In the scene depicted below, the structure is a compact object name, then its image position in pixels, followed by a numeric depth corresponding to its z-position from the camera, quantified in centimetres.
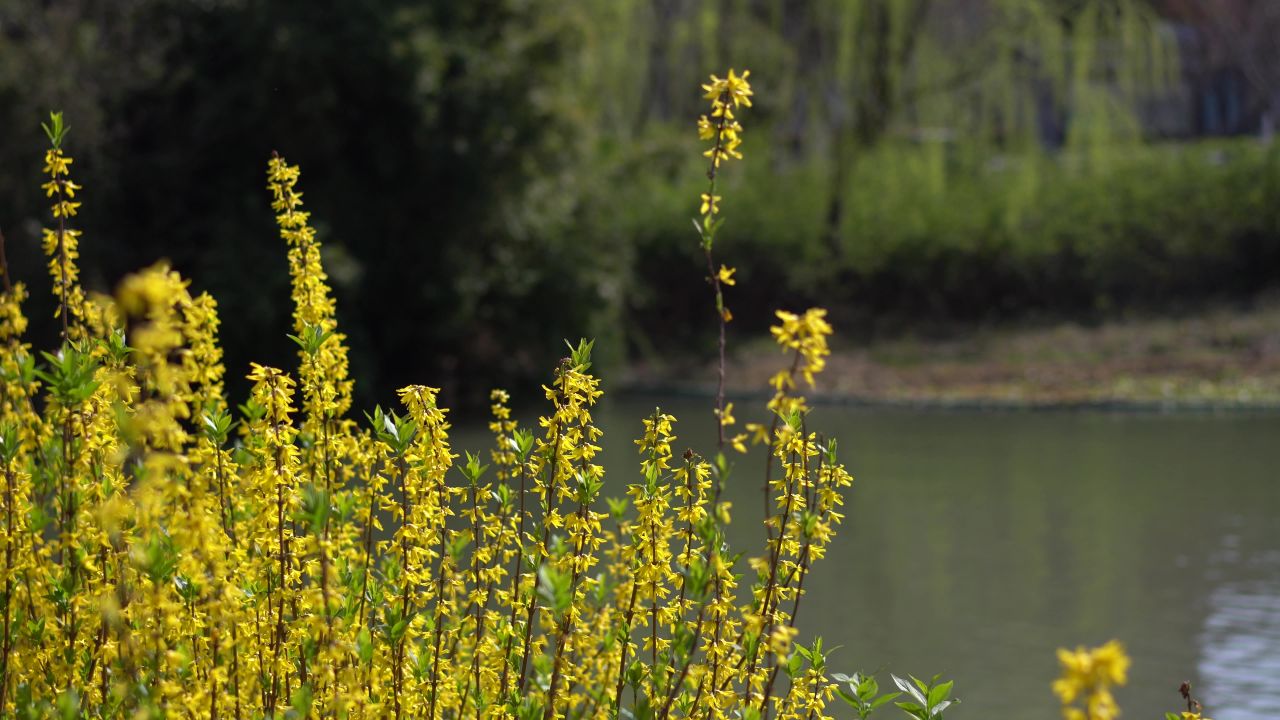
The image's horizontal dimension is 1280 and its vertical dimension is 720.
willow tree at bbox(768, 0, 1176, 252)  1839
